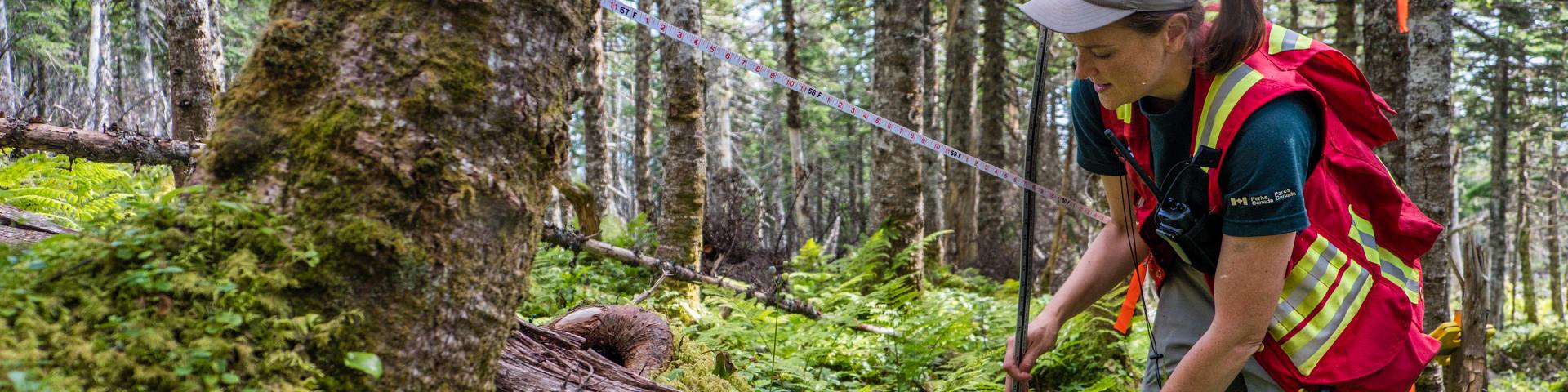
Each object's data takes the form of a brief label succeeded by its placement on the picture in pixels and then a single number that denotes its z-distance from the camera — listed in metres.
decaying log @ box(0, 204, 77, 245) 2.12
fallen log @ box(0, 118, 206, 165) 4.15
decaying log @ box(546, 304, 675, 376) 3.25
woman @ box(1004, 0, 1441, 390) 1.86
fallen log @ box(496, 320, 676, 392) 2.32
